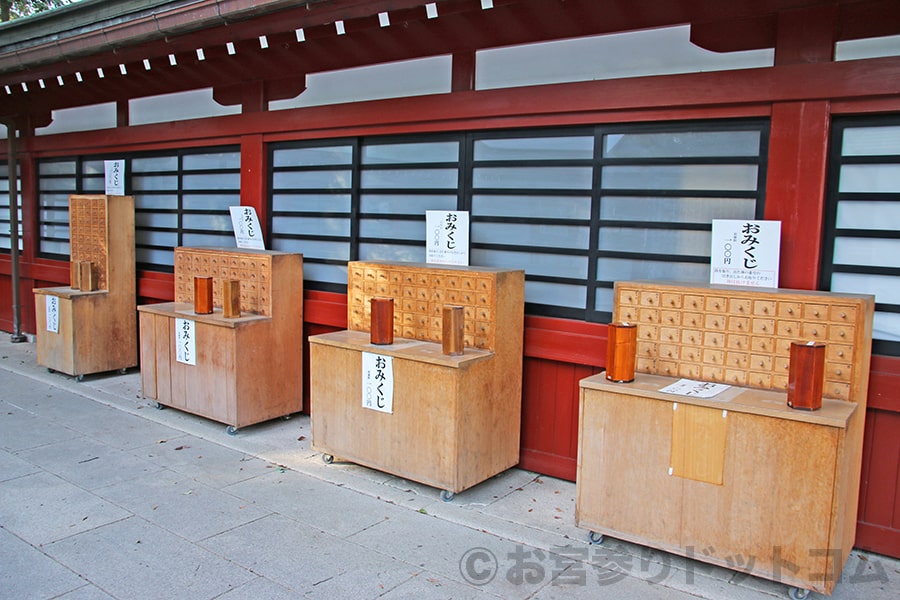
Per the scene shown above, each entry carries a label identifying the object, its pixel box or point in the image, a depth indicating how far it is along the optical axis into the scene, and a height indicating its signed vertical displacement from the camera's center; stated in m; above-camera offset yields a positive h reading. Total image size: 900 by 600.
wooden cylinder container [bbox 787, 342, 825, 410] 3.11 -0.56
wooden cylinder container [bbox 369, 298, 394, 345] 4.54 -0.52
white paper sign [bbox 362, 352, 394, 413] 4.46 -0.93
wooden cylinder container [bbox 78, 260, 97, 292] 7.12 -0.44
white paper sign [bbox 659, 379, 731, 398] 3.48 -0.73
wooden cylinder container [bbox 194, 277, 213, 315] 5.76 -0.48
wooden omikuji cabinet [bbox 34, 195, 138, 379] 7.02 -0.68
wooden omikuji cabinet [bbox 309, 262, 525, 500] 4.23 -0.92
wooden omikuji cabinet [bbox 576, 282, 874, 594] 3.12 -0.93
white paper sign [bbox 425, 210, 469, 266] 5.02 +0.07
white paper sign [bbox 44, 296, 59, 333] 7.14 -0.85
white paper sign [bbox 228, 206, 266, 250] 6.46 +0.12
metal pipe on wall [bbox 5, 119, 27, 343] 8.57 +0.26
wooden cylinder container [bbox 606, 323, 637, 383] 3.66 -0.55
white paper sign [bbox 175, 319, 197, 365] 5.77 -0.90
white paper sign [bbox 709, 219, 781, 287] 3.81 +0.02
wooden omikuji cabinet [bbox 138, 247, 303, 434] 5.52 -0.94
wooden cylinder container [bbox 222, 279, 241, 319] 5.57 -0.49
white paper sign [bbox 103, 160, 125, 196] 7.69 +0.69
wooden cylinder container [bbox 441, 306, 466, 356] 4.22 -0.53
